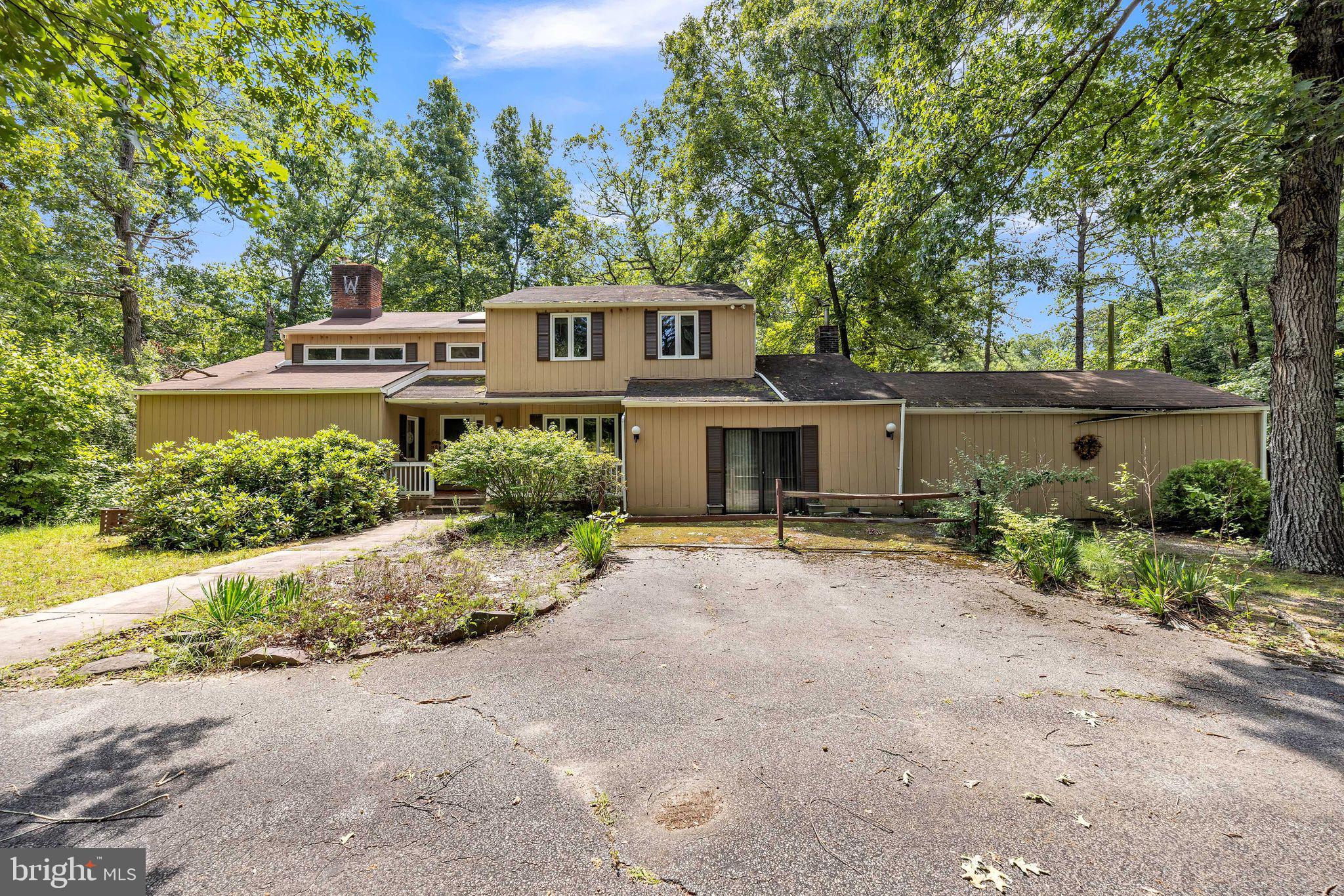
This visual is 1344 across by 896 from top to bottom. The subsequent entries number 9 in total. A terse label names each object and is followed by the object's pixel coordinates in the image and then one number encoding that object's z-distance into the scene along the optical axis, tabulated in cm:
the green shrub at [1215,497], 925
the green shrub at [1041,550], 591
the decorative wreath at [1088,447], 1196
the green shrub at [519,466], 887
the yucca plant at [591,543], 650
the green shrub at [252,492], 788
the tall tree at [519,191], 2712
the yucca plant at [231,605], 409
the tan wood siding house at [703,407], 1159
